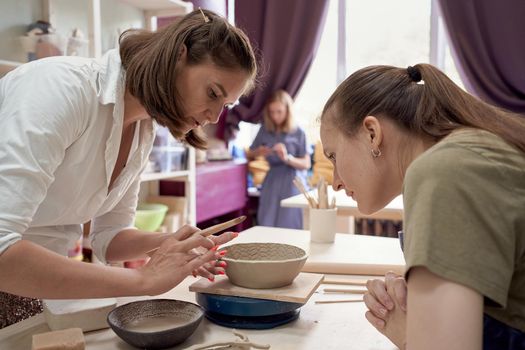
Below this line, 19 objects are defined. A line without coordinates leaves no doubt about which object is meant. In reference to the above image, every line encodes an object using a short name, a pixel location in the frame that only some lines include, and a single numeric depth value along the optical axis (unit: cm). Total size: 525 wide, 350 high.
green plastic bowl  300
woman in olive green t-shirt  66
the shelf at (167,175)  300
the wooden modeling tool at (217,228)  115
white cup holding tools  177
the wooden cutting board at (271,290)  103
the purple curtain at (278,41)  446
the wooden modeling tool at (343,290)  127
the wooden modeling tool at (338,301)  119
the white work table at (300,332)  96
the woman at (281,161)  421
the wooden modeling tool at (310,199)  185
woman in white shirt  96
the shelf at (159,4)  316
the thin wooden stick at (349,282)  133
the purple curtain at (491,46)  382
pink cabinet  375
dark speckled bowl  90
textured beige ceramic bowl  105
